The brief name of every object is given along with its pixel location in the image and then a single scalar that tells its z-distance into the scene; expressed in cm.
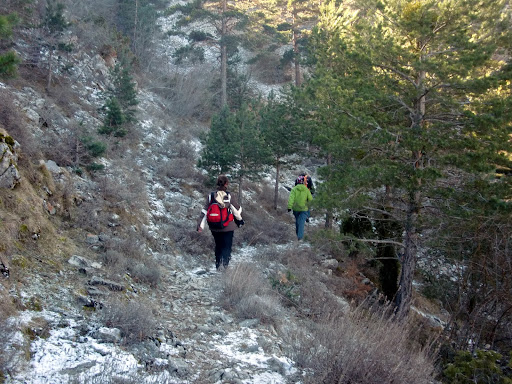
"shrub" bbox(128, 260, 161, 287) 616
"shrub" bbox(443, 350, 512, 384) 404
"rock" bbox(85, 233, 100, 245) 665
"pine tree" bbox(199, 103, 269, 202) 1355
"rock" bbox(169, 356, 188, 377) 360
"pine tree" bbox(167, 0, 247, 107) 2362
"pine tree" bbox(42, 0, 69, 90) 1461
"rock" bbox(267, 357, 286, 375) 387
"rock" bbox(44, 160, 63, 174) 765
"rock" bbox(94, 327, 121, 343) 376
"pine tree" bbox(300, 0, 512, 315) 711
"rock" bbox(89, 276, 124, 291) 520
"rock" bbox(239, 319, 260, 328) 507
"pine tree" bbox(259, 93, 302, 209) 1429
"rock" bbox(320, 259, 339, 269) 1030
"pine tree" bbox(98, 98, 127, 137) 1308
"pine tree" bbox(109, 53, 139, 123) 1543
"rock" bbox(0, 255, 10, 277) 422
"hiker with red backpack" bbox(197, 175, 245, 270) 689
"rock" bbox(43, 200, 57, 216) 657
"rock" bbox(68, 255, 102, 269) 556
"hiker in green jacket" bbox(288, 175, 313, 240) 1062
